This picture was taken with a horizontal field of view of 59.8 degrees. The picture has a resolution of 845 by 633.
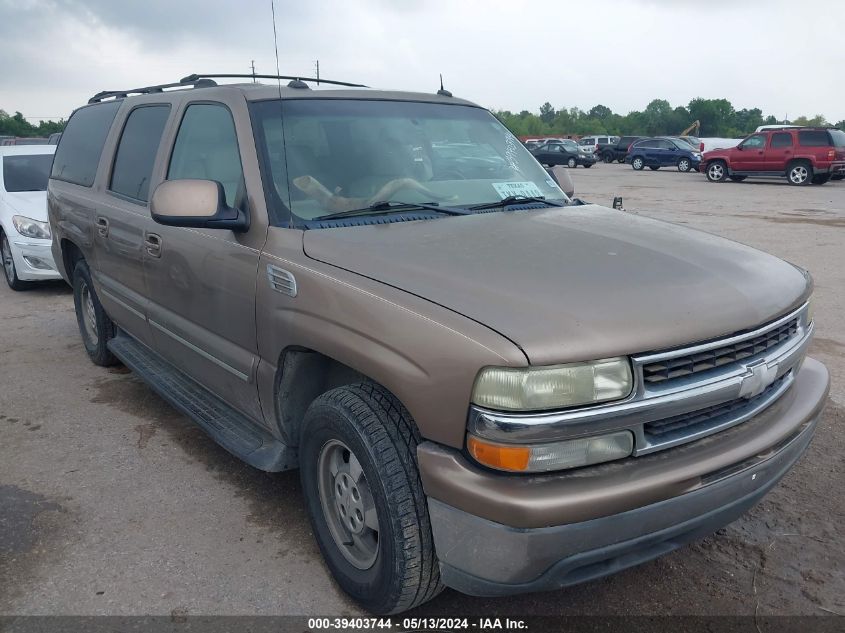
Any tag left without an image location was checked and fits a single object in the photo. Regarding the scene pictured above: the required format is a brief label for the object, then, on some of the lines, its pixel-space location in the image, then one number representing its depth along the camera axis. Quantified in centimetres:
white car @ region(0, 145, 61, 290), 781
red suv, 2248
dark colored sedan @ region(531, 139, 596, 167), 3492
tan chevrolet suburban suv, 204
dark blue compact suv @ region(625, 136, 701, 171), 3195
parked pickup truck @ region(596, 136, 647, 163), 4044
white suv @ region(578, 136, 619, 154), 4431
